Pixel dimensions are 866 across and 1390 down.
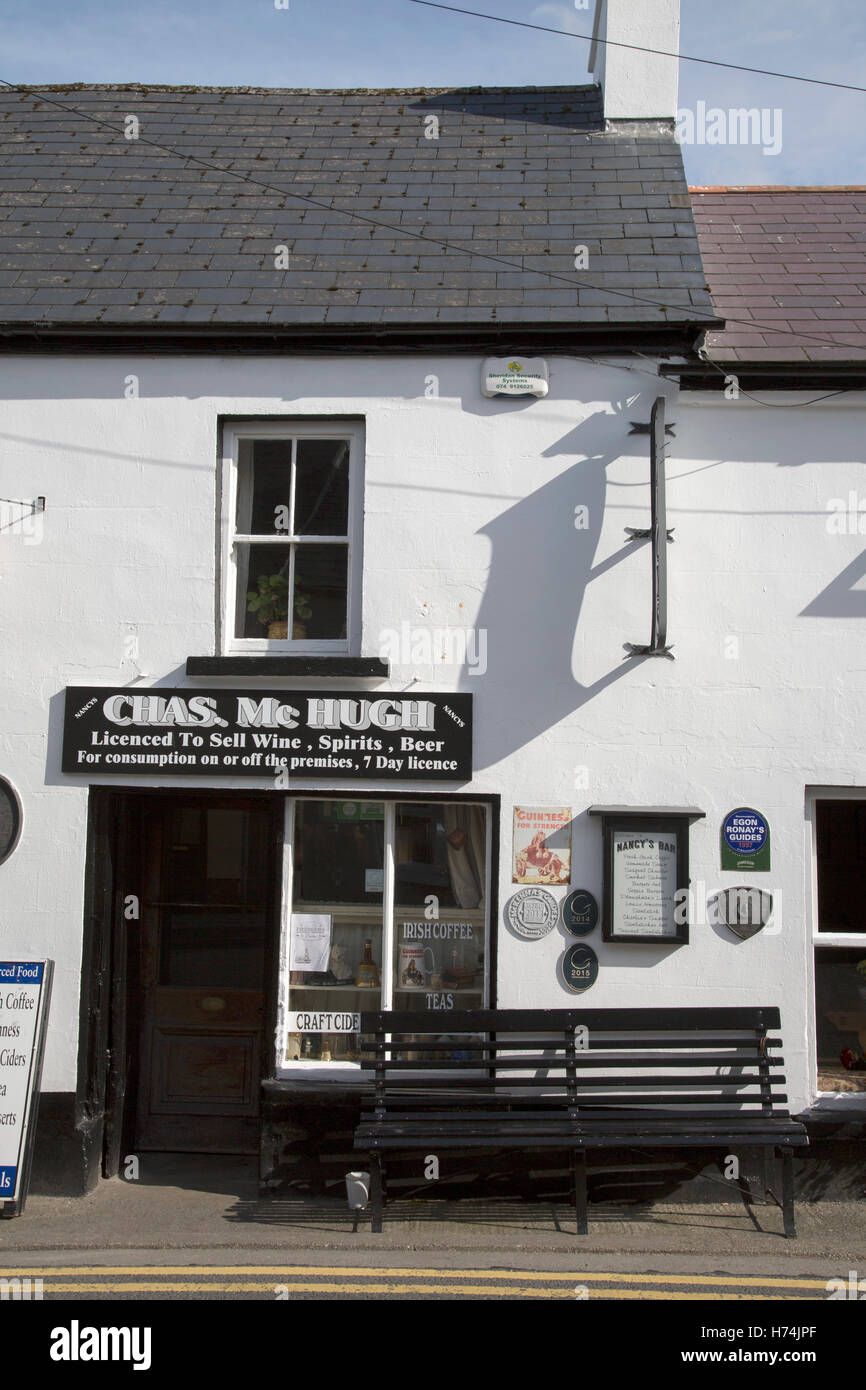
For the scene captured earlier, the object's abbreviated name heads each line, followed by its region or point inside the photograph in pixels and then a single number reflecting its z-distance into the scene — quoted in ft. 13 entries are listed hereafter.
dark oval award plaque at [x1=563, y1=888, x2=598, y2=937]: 21.95
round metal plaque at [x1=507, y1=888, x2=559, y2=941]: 22.03
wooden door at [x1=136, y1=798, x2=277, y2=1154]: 25.38
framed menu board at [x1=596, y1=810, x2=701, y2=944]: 21.85
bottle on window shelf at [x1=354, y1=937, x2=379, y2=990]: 23.13
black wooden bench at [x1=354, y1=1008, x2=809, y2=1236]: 19.84
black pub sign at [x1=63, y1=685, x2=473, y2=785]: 22.27
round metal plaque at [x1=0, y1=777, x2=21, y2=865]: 22.71
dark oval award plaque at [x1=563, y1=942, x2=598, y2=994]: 21.90
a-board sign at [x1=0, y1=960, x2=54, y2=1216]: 20.77
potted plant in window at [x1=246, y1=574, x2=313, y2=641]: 23.80
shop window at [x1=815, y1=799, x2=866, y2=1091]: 22.72
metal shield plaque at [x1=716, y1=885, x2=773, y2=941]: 21.86
